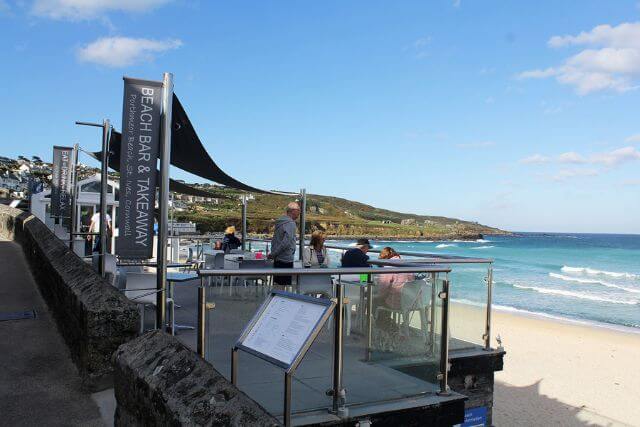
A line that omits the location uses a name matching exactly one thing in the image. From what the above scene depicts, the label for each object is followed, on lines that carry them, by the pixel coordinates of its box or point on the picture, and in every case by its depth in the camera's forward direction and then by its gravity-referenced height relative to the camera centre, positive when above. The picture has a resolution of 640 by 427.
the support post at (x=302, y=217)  11.05 +0.14
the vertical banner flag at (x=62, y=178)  13.13 +0.86
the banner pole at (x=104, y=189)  7.75 +0.41
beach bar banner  5.39 +0.49
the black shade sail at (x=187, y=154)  6.66 +0.94
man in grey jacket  7.68 -0.21
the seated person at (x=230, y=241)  14.31 -0.46
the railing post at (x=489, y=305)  6.94 -0.90
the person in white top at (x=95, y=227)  12.51 -0.22
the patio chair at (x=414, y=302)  4.97 -0.63
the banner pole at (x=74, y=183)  10.74 +0.65
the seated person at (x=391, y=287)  4.89 -0.50
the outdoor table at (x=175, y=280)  5.59 -0.69
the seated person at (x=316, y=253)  10.12 -0.49
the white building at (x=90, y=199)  19.25 +0.63
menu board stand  3.12 -0.60
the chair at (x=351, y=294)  4.32 -0.51
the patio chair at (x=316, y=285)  4.12 -0.43
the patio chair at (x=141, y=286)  6.42 -0.76
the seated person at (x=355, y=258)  8.15 -0.44
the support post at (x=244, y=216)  14.92 +0.17
